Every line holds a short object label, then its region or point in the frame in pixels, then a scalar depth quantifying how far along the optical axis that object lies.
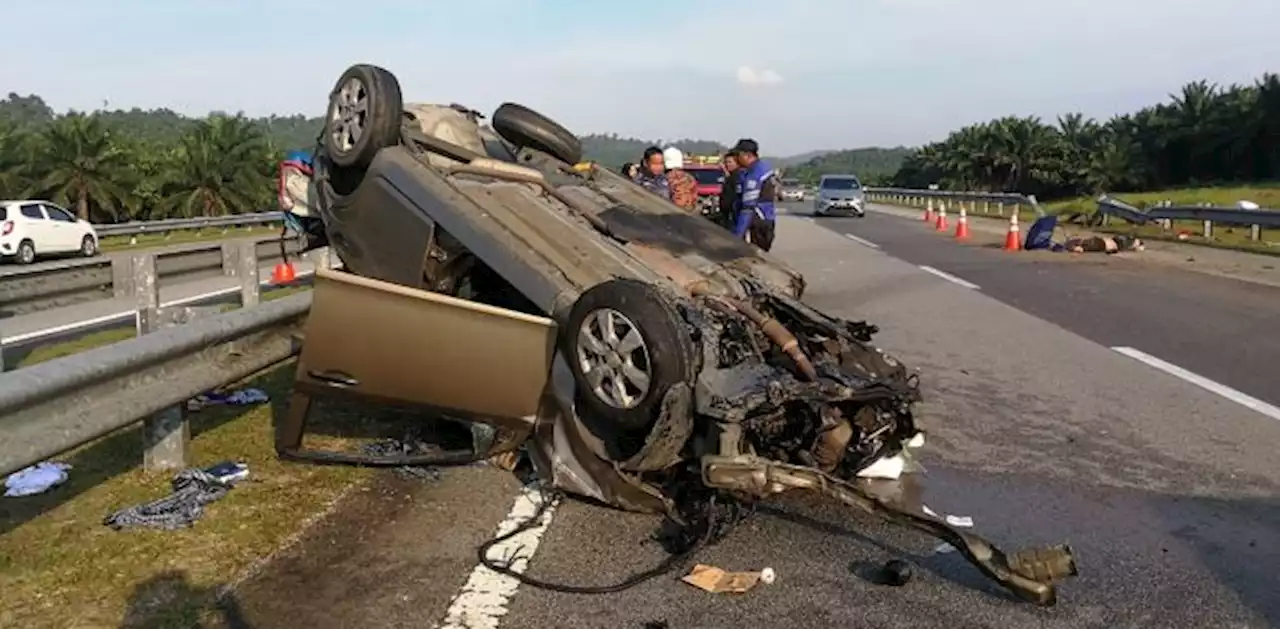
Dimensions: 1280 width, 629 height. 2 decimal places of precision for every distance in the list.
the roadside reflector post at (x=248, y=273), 9.20
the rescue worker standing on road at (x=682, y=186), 11.72
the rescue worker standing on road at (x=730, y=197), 10.73
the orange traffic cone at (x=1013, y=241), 20.69
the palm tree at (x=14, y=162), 38.81
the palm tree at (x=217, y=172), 44.00
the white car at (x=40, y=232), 25.75
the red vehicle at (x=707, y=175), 25.08
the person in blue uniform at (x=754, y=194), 10.66
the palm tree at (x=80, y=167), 40.28
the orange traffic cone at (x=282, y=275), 10.80
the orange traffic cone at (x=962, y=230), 25.21
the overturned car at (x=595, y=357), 4.41
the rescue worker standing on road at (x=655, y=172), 11.67
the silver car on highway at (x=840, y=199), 38.97
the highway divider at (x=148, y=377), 3.76
